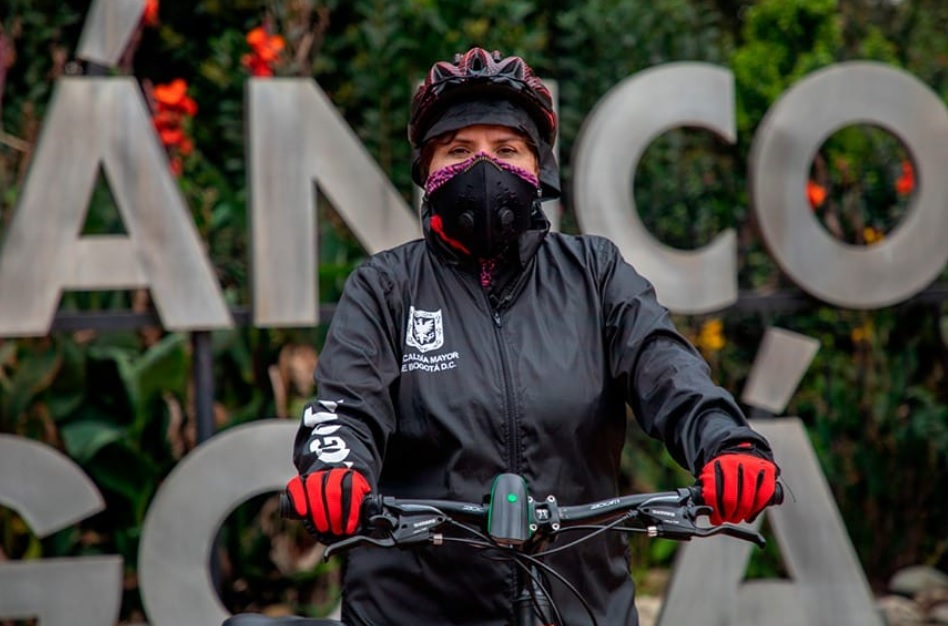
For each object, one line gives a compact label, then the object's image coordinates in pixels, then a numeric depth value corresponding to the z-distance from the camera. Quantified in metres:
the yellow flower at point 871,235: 7.44
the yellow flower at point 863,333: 7.32
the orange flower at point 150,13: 6.41
